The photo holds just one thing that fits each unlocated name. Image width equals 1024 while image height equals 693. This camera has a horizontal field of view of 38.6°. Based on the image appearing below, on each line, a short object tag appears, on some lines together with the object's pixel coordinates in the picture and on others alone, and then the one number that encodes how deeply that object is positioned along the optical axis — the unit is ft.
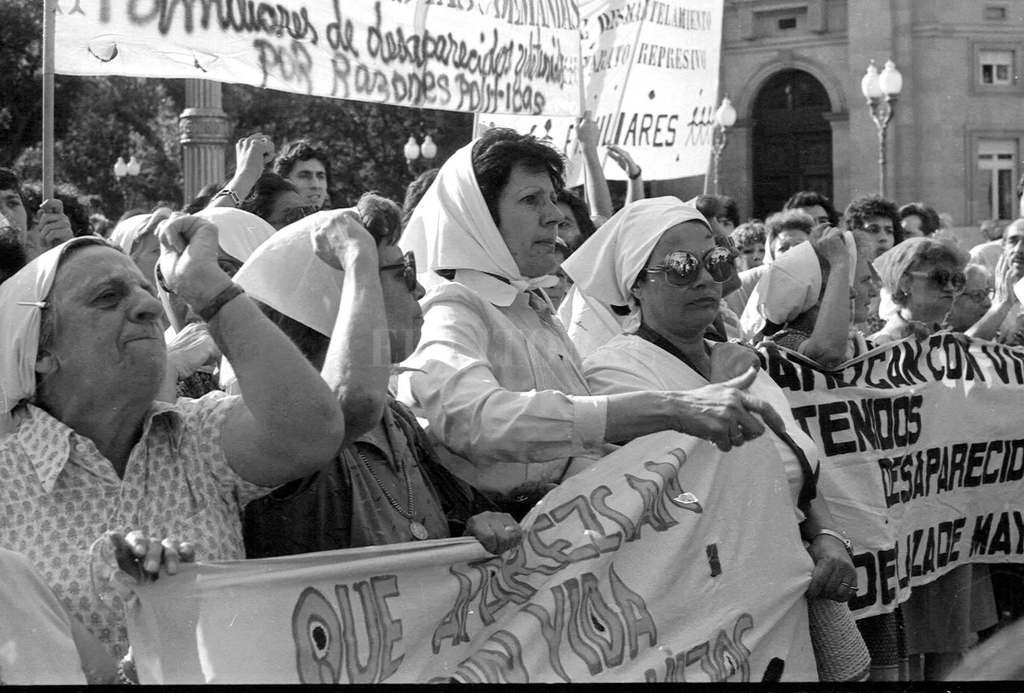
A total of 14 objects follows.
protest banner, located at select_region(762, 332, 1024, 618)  13.80
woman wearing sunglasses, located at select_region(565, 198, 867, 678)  11.39
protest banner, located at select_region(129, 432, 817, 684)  8.05
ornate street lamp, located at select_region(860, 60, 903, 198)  38.65
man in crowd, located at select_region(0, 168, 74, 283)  11.74
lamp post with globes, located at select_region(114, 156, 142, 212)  30.32
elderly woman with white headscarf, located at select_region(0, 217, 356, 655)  8.05
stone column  16.12
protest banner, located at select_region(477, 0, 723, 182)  21.70
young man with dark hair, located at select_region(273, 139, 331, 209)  17.62
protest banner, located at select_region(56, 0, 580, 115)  12.84
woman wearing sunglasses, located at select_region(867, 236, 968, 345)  16.28
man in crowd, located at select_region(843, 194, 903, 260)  24.63
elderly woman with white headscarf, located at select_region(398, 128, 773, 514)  9.70
